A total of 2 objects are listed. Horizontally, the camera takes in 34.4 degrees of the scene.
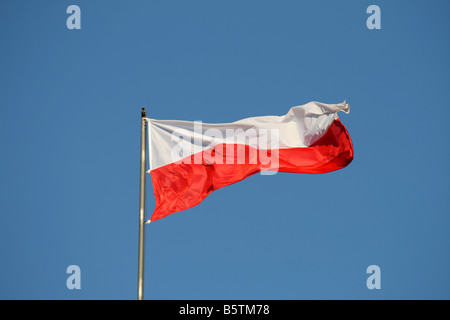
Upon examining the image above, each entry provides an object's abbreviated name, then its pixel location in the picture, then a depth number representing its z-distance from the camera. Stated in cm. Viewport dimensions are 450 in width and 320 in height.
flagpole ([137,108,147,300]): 1866
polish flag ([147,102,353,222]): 2114
